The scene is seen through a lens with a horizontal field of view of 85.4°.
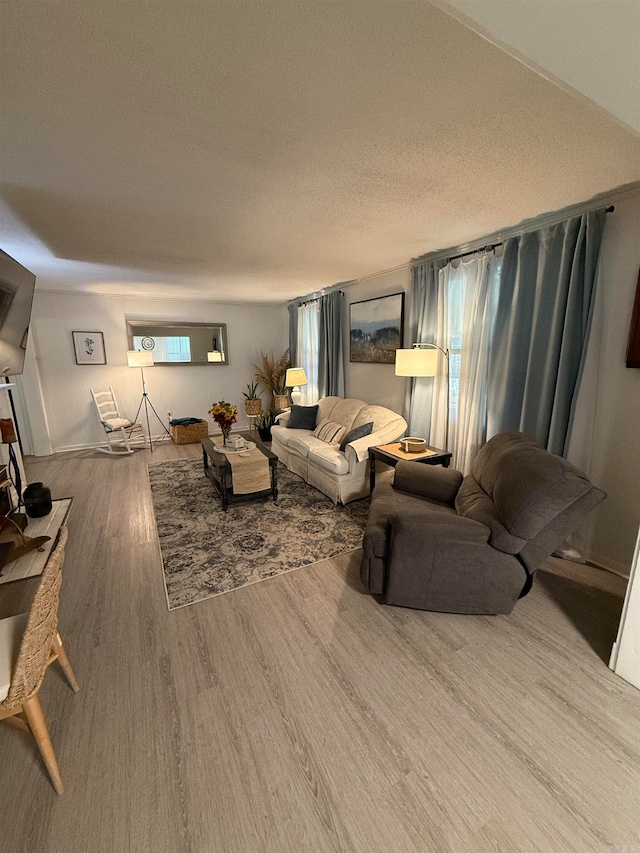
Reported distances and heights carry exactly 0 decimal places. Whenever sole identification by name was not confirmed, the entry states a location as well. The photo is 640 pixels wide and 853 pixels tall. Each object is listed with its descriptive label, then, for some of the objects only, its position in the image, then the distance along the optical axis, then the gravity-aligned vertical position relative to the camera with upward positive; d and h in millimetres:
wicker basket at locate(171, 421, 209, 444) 5602 -1186
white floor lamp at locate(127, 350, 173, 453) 5064 +2
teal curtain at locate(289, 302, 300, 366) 6085 +489
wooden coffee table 3291 -1151
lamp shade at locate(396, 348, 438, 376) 3094 -32
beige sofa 3359 -965
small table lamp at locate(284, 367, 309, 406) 5199 -284
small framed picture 5172 +181
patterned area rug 2381 -1435
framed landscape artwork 3859 +353
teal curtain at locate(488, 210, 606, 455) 2252 +218
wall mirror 5568 +301
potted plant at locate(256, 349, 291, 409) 6309 -278
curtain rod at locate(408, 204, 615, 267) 2740 +939
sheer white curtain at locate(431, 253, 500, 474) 2877 +121
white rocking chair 5066 -955
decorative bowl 3107 -766
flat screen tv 2201 +338
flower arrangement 3475 -550
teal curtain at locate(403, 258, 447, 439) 3363 +308
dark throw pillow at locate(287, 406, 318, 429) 4695 -790
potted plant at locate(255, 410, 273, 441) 5742 -1062
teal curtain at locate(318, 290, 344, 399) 4765 +181
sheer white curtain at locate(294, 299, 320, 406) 5418 +234
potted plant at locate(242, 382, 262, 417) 6268 -802
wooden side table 3010 -844
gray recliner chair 1727 -955
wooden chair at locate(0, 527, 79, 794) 1108 -1015
